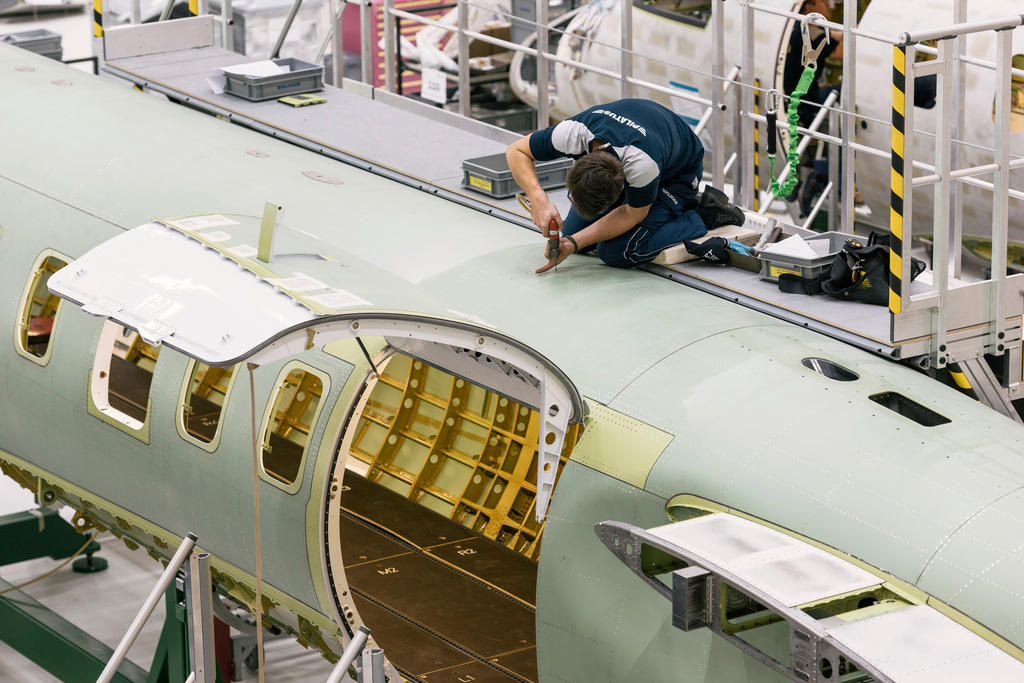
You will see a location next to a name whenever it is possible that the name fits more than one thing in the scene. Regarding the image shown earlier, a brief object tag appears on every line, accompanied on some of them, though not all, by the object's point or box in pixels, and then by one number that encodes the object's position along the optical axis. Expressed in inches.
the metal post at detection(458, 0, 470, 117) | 580.1
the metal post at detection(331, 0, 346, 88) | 609.6
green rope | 460.1
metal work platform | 325.1
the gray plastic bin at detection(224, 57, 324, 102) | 516.7
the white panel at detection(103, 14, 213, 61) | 564.4
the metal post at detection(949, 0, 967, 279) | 382.6
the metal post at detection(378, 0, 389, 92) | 622.5
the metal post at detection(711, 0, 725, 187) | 487.2
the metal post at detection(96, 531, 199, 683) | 350.0
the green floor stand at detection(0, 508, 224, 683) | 370.9
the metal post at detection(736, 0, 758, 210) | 490.9
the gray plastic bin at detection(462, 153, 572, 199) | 420.5
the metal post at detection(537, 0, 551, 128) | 528.7
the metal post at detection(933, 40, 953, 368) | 315.9
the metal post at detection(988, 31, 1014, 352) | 321.7
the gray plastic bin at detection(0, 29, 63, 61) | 606.5
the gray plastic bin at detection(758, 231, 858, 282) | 351.9
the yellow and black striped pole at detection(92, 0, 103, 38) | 563.5
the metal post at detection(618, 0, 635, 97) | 514.9
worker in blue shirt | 360.2
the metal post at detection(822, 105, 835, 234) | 656.3
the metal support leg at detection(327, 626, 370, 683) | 313.6
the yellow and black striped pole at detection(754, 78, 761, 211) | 666.2
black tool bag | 349.7
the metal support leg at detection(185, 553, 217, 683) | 351.9
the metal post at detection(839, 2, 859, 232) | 458.3
